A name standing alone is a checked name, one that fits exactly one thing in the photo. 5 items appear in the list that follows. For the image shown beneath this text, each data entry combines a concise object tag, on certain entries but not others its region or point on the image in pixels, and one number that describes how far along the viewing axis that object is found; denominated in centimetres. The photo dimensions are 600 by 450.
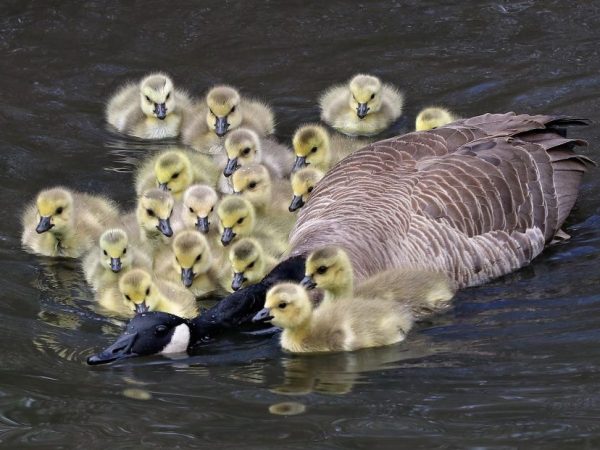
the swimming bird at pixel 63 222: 1445
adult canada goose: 1321
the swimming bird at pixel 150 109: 1747
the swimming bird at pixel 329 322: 1197
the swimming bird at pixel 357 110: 1762
